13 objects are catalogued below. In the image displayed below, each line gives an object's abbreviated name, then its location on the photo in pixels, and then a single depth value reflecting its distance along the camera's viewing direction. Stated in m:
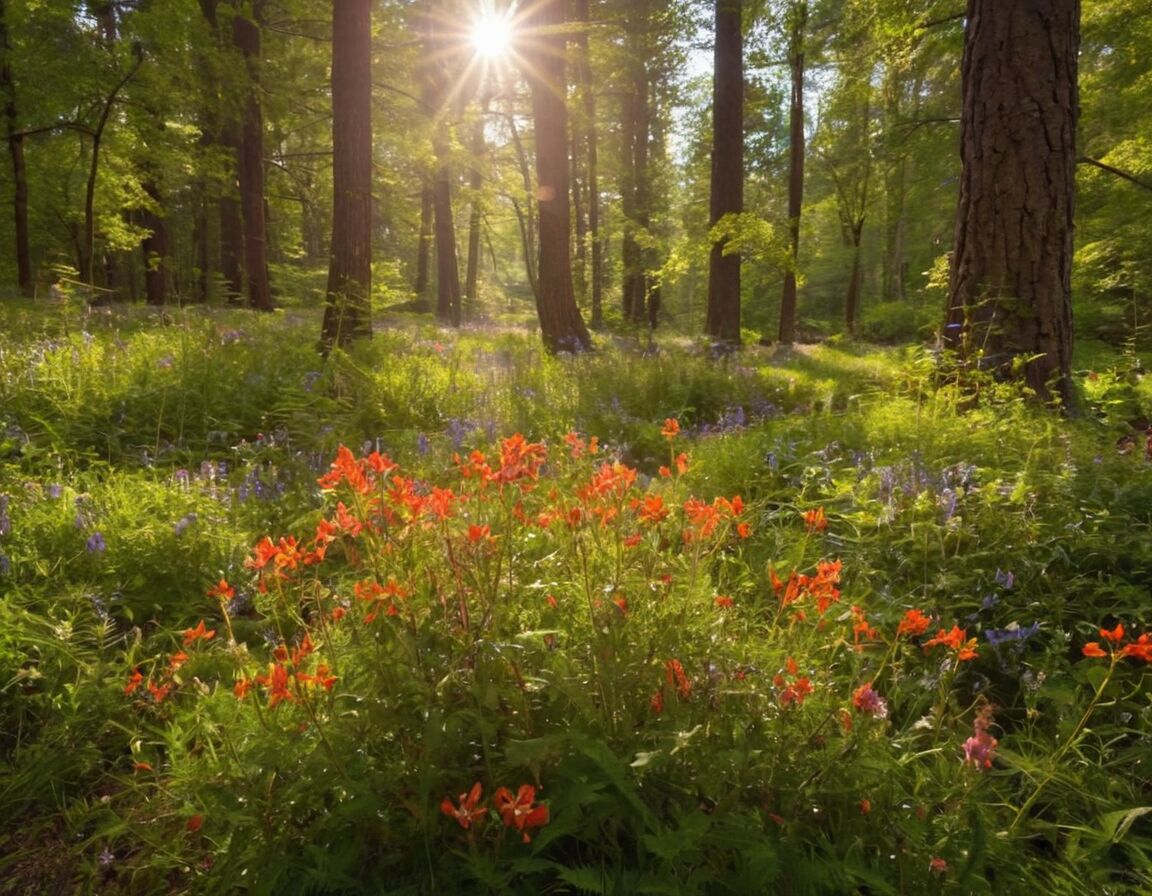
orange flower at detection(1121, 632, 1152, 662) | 1.20
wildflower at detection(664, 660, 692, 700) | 1.43
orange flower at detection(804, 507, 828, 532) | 1.69
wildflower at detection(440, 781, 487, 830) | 1.10
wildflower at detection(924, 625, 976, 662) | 1.39
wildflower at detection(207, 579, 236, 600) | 1.48
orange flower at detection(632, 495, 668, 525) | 1.53
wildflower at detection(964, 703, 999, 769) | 1.28
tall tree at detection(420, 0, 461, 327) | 17.36
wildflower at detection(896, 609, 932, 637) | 1.41
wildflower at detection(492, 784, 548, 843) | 1.06
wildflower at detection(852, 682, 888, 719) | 1.36
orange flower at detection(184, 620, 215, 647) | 1.52
